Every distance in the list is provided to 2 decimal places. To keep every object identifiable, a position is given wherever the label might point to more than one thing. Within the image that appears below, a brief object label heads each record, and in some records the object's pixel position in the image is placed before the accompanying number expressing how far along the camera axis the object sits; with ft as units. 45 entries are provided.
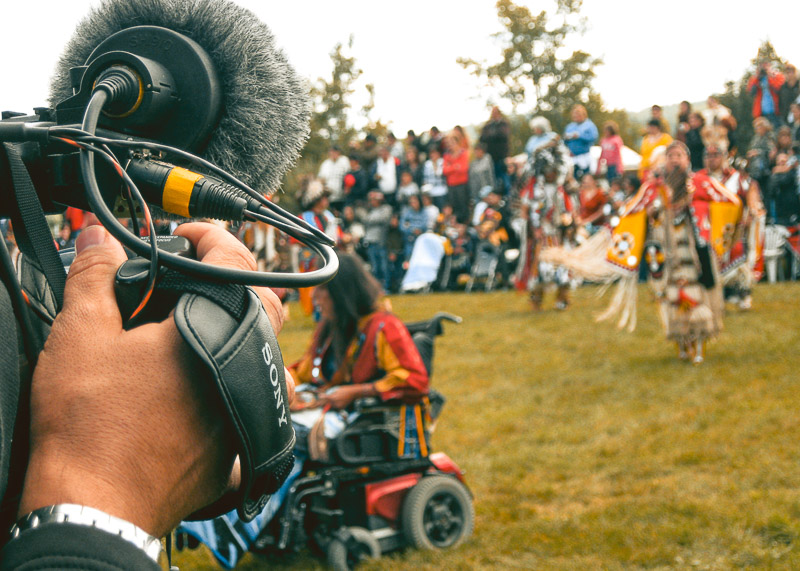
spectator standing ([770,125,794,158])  41.60
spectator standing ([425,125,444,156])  51.31
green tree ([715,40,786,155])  76.02
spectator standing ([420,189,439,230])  48.65
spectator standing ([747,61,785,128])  46.96
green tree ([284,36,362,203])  76.28
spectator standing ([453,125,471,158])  48.93
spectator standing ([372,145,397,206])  51.08
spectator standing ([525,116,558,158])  45.65
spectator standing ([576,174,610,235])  41.75
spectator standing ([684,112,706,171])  44.70
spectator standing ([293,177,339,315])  28.71
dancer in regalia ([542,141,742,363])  25.14
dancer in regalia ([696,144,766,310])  26.99
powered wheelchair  12.98
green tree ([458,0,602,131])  119.24
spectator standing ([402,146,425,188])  51.57
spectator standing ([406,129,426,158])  53.01
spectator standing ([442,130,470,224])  49.16
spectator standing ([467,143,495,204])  48.80
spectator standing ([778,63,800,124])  45.60
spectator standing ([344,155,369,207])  51.55
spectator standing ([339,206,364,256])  48.73
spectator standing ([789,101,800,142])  41.47
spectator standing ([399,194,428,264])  48.70
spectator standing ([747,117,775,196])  43.27
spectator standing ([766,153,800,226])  40.40
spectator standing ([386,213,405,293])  49.60
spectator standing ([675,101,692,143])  46.01
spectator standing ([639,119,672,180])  44.78
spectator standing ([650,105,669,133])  46.21
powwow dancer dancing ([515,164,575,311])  37.06
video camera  2.88
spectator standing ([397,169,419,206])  49.75
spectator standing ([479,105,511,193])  50.44
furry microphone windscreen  3.76
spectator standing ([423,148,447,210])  50.34
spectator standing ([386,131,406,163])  52.31
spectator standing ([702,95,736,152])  40.06
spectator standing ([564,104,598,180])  47.06
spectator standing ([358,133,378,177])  53.11
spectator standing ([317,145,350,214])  52.08
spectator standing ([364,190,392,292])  48.26
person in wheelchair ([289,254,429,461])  13.94
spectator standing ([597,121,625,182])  48.62
